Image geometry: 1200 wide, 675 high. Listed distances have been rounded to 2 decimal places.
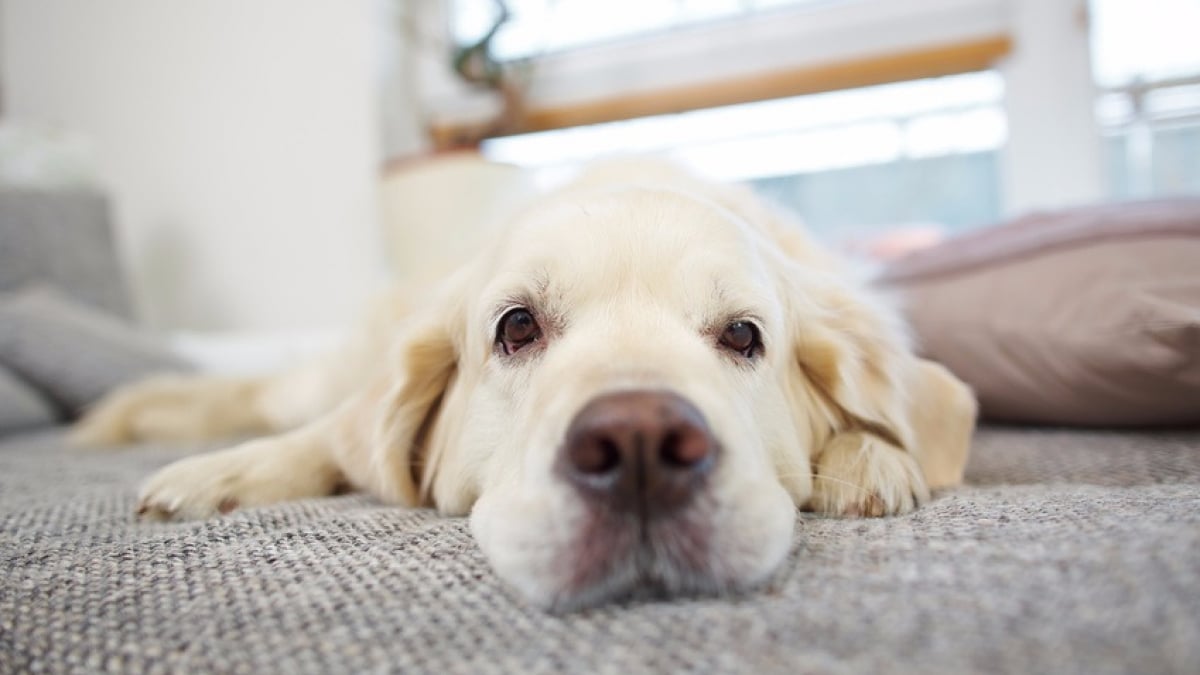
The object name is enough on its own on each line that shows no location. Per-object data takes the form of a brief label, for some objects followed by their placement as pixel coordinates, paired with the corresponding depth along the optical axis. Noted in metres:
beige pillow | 0.43
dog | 0.27
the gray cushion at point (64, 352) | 0.80
